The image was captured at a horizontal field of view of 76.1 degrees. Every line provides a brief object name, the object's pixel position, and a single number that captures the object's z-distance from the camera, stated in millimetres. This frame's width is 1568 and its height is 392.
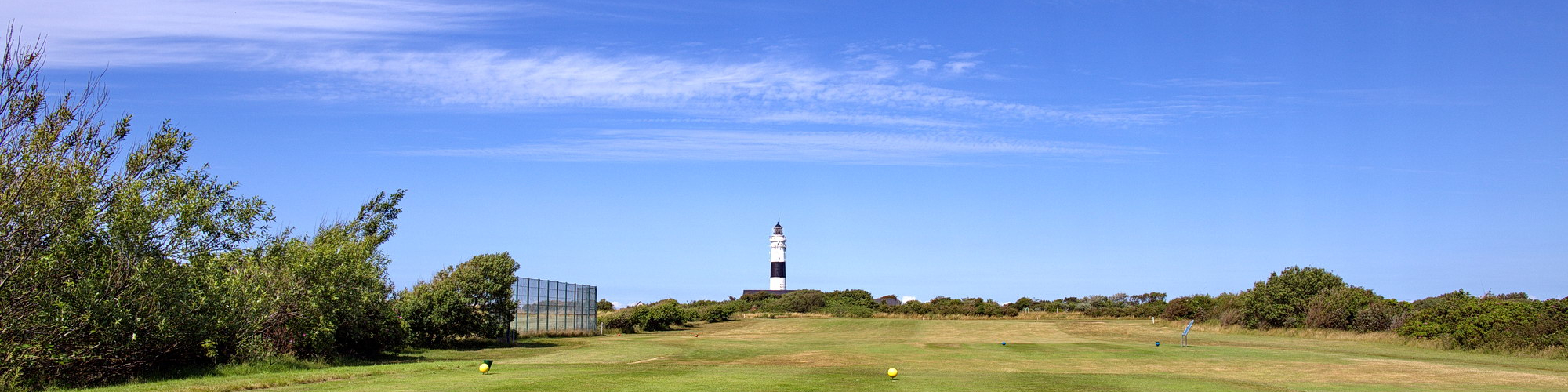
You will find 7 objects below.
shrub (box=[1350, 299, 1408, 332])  52594
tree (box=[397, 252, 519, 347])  42219
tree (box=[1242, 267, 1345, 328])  61562
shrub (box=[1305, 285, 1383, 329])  56062
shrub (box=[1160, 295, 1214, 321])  83250
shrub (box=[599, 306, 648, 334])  65750
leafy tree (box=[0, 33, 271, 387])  19141
